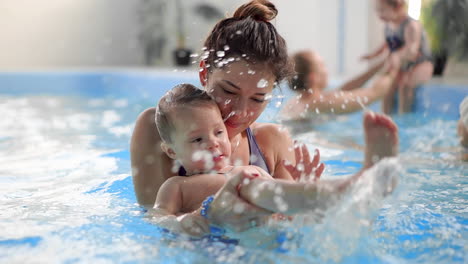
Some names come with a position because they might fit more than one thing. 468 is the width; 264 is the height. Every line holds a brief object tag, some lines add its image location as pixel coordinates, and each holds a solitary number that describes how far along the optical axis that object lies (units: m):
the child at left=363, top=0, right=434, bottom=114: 5.16
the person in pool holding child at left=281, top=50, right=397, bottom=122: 4.09
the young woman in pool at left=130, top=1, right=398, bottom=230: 1.87
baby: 1.78
